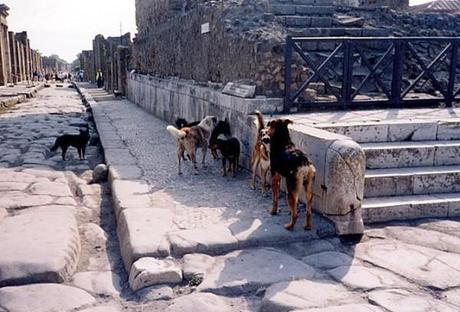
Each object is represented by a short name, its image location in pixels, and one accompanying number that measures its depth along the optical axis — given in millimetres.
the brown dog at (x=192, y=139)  6027
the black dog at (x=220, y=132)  6361
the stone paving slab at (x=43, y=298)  2883
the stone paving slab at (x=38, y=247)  3213
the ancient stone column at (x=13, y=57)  31672
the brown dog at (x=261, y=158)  4852
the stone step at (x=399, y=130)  5297
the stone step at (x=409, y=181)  4676
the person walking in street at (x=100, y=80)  33906
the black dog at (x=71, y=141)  7367
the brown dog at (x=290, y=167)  3828
